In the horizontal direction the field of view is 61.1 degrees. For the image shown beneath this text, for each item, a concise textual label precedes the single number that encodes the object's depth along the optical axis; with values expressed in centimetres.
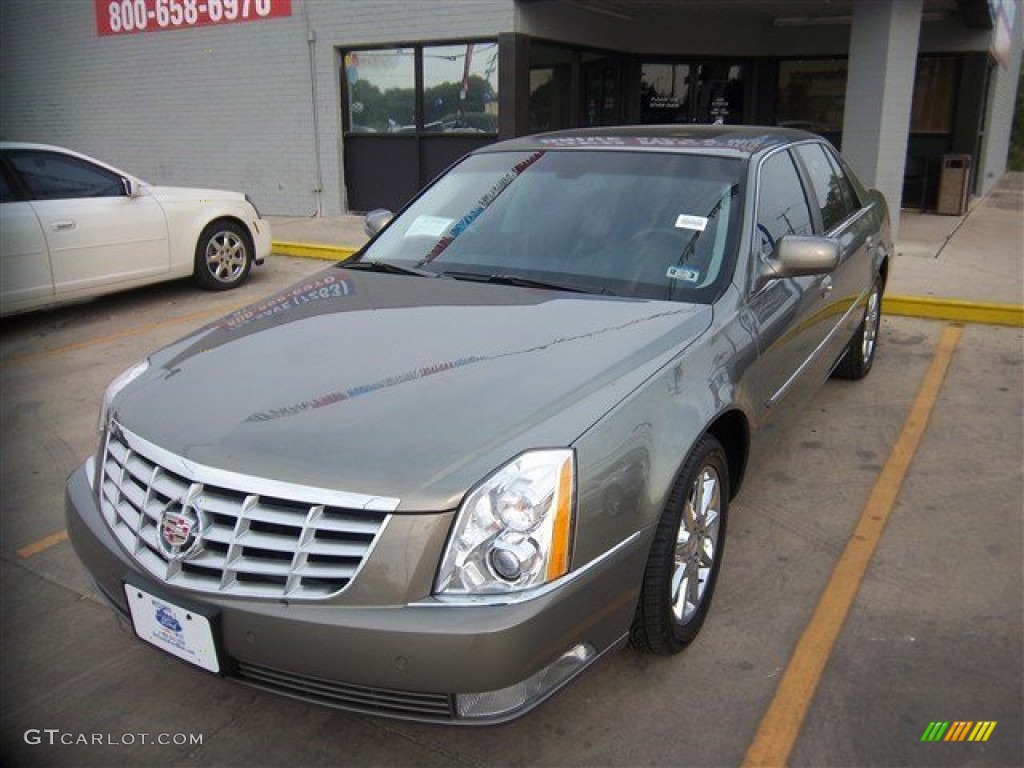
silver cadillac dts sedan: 208
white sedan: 694
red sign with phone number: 1255
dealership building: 1104
